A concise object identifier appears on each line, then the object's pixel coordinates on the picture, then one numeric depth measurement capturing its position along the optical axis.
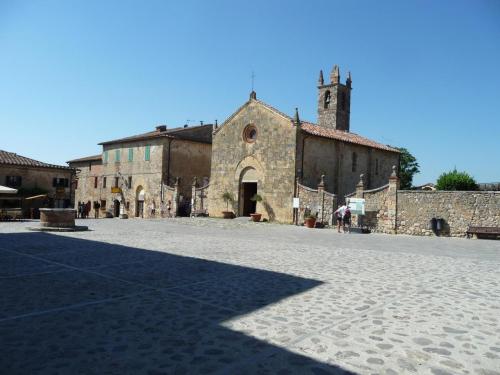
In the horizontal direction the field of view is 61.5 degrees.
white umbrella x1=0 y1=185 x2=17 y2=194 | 23.63
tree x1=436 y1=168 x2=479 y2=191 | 34.50
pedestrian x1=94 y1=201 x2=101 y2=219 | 40.74
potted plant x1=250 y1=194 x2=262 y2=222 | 27.03
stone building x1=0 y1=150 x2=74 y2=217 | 32.09
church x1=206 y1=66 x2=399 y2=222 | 26.91
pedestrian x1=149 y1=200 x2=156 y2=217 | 35.31
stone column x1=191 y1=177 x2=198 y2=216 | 32.55
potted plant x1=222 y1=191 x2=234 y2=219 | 29.17
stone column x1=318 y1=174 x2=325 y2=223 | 24.35
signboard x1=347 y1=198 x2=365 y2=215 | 22.20
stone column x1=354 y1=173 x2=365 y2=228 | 22.72
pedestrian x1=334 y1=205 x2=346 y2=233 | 20.91
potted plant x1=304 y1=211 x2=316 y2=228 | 24.02
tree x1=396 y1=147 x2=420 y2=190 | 52.62
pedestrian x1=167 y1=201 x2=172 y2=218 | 33.58
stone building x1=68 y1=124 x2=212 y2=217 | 34.50
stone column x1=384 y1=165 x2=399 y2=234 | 21.59
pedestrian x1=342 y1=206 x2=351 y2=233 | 20.81
